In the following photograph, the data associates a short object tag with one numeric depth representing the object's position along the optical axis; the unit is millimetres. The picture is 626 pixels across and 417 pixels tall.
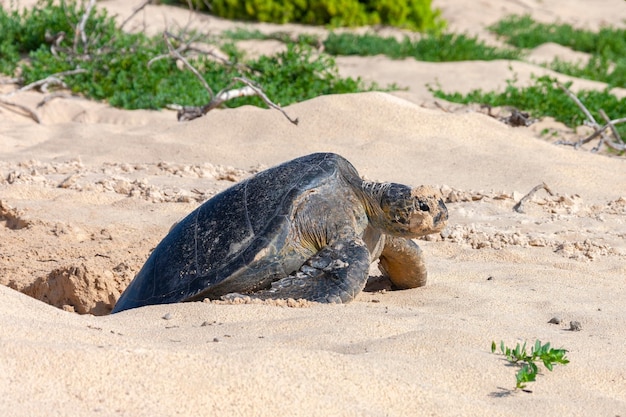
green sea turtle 6004
